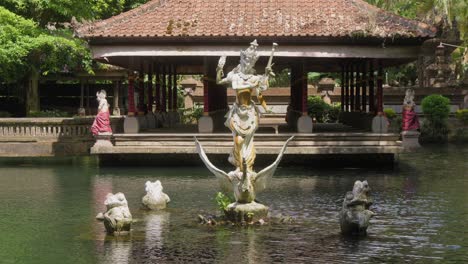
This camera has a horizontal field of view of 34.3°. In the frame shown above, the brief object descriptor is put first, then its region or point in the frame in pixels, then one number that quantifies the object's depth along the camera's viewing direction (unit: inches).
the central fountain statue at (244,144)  493.0
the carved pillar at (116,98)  1743.4
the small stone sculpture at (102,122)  940.1
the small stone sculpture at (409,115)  1088.2
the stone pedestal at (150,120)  1104.9
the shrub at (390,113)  1423.5
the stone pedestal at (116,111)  1733.5
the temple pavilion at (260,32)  907.4
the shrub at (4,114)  1508.4
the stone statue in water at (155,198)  571.8
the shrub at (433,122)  1369.3
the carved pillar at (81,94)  1723.7
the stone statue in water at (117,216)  464.8
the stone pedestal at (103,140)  928.9
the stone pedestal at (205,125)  938.1
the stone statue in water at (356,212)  456.8
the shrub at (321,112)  1544.0
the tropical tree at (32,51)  1146.0
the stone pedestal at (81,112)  1617.0
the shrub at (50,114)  1376.7
